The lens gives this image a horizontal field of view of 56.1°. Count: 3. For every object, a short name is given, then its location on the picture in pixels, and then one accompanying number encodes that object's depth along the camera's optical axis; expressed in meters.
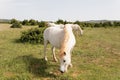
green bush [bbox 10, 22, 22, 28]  11.77
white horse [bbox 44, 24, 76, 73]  3.79
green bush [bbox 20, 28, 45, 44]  7.13
